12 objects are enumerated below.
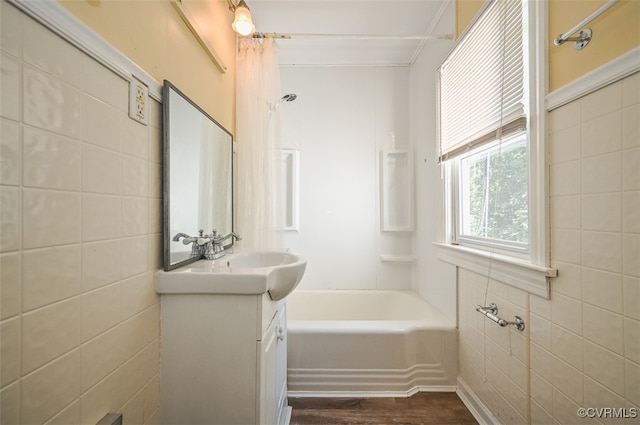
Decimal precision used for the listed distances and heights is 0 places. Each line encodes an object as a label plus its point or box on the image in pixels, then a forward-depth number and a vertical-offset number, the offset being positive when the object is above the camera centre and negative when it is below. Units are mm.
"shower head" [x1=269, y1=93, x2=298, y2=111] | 2139 +997
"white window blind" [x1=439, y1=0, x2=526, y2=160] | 1137 +716
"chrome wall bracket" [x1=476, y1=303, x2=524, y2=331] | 1111 -486
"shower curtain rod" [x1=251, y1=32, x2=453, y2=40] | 1734 +1233
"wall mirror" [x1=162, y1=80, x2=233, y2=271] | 947 +189
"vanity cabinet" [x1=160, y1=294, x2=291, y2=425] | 864 -504
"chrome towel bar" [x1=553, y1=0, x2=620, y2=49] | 745 +577
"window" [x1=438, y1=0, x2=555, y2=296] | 1019 +362
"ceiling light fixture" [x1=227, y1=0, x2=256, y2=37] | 1524 +1169
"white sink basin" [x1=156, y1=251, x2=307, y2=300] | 849 -231
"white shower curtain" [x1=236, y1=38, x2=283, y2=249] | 1753 +502
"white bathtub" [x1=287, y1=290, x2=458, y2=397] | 1578 -915
